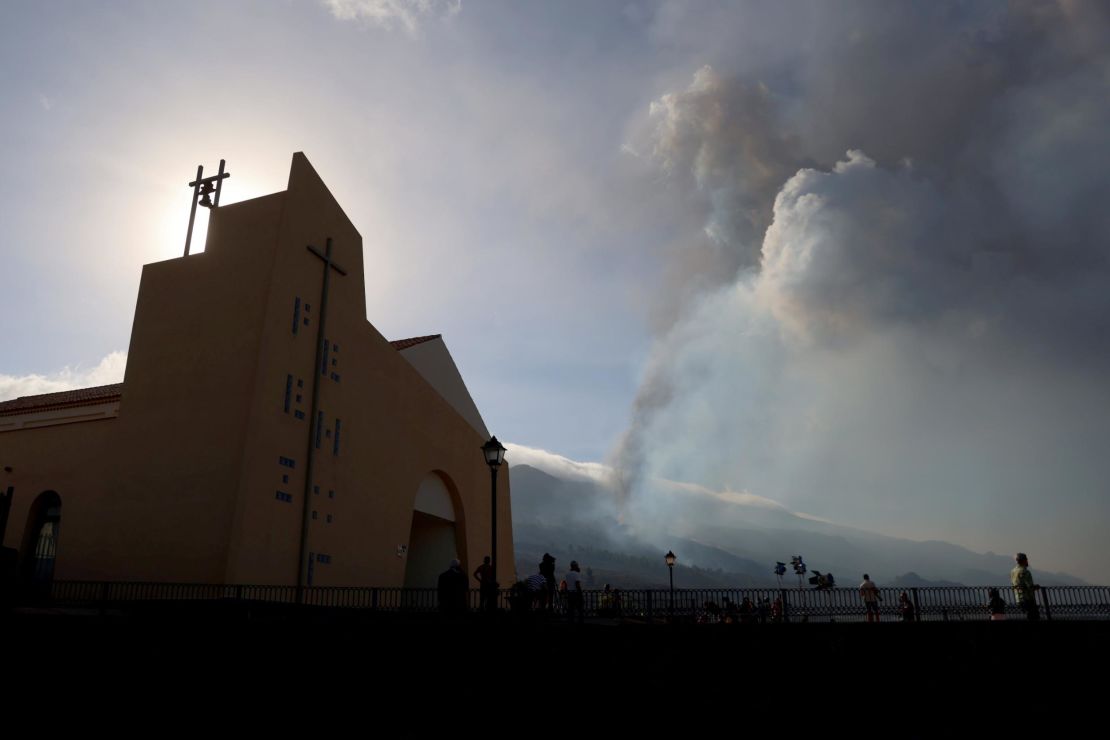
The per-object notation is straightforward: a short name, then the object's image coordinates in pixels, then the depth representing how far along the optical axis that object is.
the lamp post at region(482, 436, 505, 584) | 16.83
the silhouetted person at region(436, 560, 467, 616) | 14.95
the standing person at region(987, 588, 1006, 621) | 18.53
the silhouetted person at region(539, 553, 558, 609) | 19.00
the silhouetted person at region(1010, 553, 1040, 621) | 17.70
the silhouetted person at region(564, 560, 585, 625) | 15.31
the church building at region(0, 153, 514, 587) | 17.47
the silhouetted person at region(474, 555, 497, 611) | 14.59
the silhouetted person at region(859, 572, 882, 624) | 19.30
